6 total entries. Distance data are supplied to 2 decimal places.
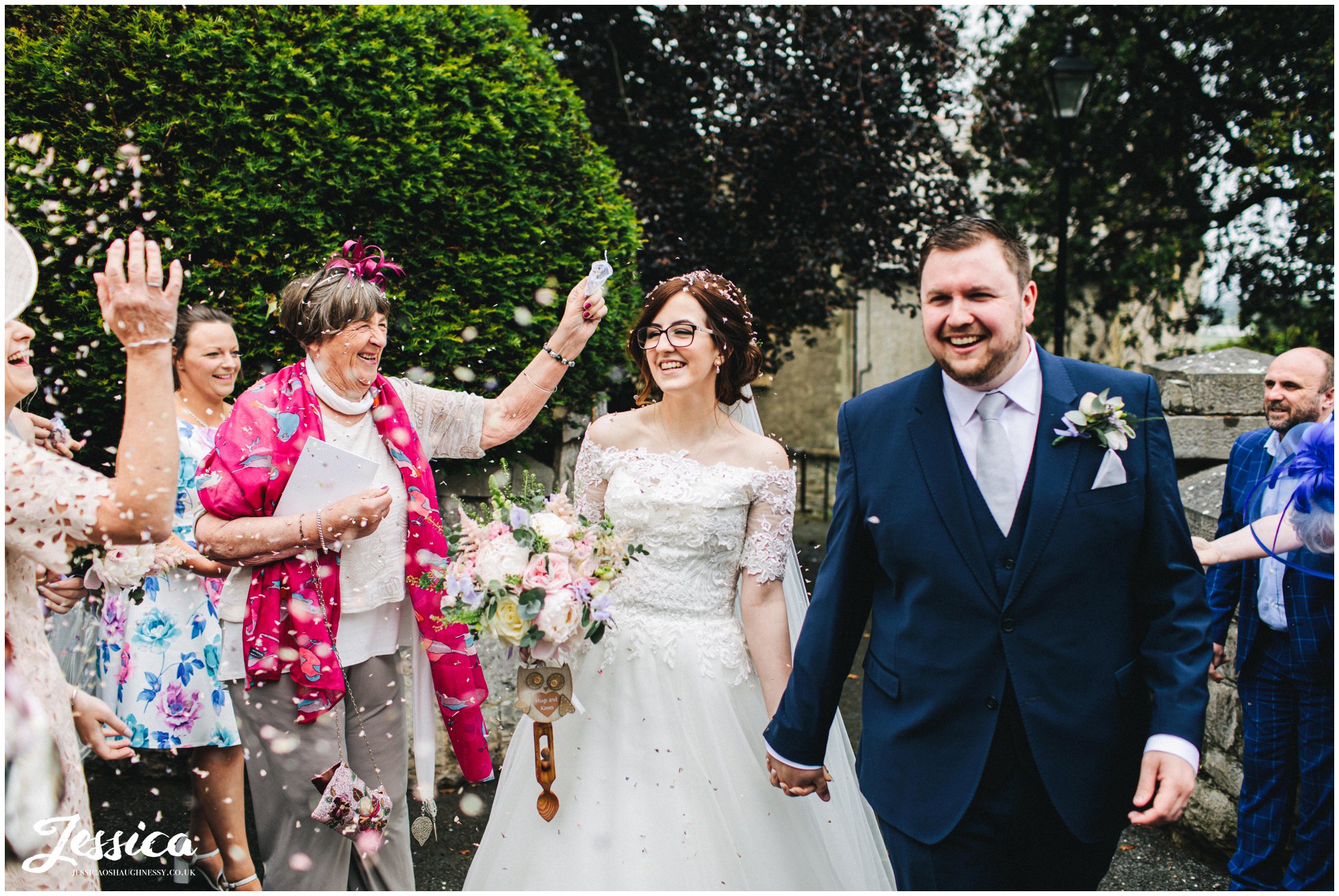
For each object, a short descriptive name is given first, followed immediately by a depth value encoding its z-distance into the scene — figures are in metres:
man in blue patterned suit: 3.55
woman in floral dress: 3.59
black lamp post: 8.02
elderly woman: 2.84
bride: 2.93
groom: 2.24
